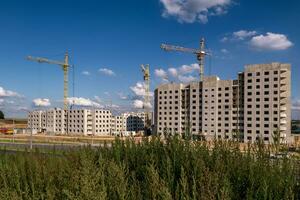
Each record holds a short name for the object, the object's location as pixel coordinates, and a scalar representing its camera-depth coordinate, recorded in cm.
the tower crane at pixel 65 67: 13968
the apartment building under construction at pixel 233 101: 8138
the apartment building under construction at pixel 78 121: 12469
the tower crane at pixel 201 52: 13638
